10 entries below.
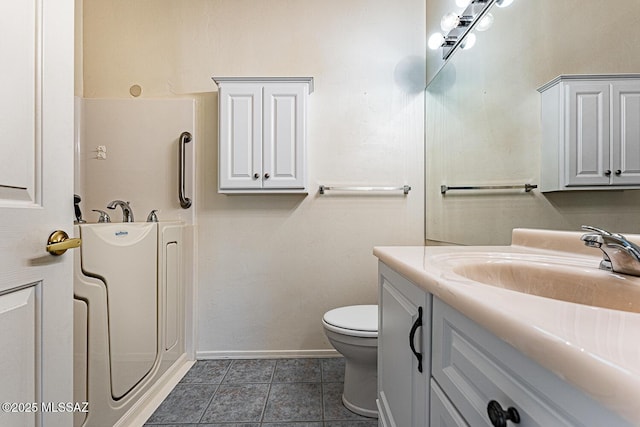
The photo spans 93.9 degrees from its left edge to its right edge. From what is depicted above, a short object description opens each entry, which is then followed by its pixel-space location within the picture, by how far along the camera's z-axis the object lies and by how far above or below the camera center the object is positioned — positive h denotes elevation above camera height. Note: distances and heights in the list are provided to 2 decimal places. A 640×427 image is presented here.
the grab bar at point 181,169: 1.94 +0.27
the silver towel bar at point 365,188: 2.01 +0.16
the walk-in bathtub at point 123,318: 1.10 -0.48
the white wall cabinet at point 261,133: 1.85 +0.48
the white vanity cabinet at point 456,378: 0.32 -0.26
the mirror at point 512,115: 0.81 +0.43
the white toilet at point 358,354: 1.37 -0.67
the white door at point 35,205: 0.59 +0.01
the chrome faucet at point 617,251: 0.61 -0.08
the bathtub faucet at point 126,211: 1.80 +0.00
